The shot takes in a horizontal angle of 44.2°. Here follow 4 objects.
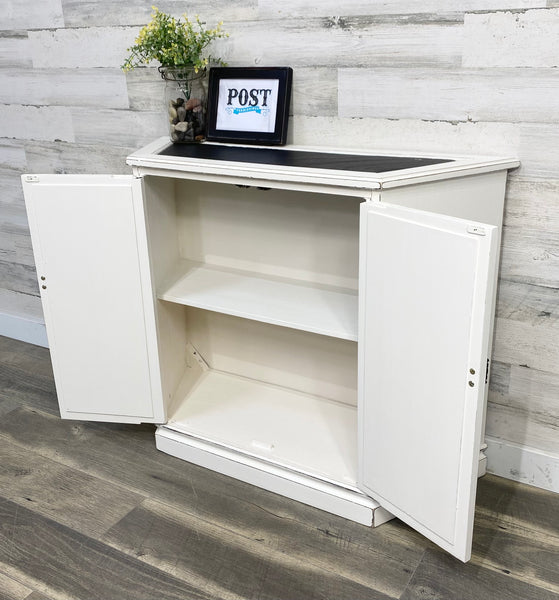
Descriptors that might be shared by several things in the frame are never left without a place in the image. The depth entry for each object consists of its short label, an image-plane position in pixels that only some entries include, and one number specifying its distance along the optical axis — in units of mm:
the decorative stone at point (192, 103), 1941
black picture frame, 1851
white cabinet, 1375
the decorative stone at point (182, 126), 1957
